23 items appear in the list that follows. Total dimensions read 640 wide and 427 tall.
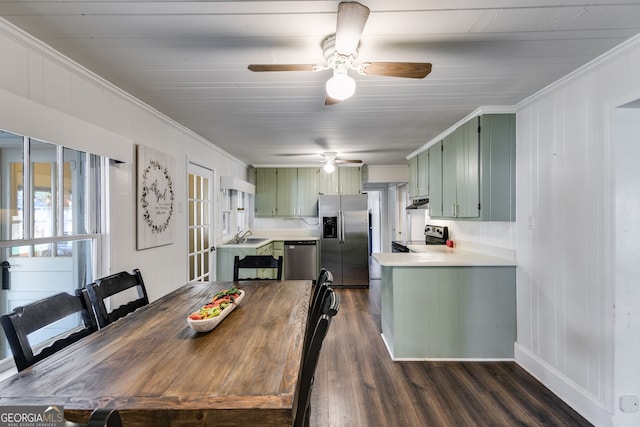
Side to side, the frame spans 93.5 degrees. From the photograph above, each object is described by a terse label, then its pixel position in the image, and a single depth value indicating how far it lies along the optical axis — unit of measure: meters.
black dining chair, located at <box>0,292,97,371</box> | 1.13
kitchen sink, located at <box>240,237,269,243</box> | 5.04
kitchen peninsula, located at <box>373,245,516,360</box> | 2.72
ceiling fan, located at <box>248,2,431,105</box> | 1.33
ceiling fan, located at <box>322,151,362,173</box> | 4.40
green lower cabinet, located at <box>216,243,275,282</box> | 4.22
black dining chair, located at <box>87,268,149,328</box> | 1.65
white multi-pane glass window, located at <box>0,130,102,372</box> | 1.54
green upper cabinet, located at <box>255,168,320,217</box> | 5.66
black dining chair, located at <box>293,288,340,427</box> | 1.09
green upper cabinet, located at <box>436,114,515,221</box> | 2.71
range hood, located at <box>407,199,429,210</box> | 4.24
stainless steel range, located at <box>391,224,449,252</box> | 4.12
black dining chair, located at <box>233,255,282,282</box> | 2.65
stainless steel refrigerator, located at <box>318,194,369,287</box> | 5.35
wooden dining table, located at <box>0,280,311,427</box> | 0.89
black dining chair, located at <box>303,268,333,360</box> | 1.63
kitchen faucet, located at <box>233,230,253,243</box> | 4.88
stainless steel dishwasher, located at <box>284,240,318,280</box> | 5.32
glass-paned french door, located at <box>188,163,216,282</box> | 3.49
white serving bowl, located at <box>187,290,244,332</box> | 1.38
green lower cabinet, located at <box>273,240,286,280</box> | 5.27
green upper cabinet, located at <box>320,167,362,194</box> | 5.64
